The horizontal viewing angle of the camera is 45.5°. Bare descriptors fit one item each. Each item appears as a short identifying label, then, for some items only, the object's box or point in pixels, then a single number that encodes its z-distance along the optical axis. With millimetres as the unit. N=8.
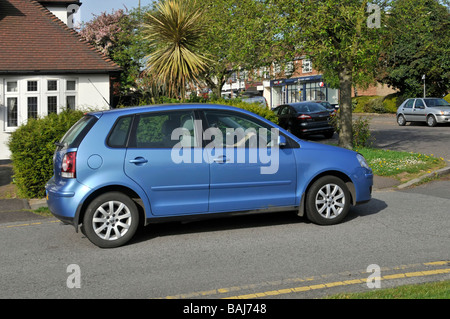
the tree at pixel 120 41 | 24109
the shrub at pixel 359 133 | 16578
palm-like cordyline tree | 15109
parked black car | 21667
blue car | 6629
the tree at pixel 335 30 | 13648
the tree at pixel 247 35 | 14445
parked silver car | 26906
